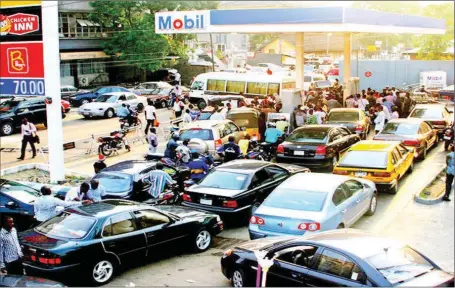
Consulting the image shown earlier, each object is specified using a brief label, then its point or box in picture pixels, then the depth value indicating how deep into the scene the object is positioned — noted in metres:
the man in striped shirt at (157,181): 13.61
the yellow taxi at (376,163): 14.34
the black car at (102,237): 9.38
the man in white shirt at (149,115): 23.64
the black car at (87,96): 34.46
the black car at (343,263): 7.48
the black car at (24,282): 7.71
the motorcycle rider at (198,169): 14.49
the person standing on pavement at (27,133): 20.48
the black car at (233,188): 12.48
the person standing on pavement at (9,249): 9.23
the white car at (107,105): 30.77
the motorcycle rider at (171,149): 16.69
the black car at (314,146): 16.75
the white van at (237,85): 29.95
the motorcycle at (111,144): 20.72
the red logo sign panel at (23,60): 17.09
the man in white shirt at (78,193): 12.29
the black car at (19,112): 26.41
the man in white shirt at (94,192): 12.38
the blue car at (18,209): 12.98
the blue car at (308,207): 10.56
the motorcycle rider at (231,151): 16.66
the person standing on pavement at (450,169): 13.67
